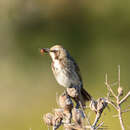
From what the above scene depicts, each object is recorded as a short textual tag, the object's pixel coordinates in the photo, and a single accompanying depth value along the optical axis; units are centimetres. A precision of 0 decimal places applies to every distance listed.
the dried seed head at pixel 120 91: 409
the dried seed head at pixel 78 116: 411
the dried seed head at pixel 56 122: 426
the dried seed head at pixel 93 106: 419
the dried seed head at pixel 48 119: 429
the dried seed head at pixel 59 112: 433
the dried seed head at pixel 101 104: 418
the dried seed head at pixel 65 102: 441
